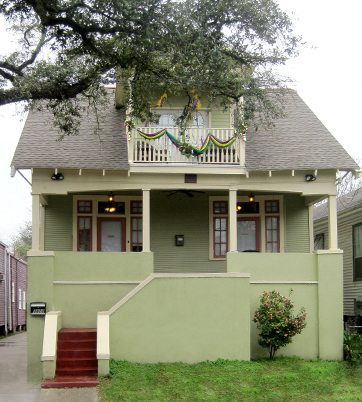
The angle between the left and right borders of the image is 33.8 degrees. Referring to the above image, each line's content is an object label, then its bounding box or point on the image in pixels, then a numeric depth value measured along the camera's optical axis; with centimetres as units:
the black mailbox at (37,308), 1313
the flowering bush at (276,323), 1265
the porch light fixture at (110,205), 1596
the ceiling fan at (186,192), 1611
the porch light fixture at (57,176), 1416
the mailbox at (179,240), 1603
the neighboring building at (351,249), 1842
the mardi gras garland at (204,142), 1420
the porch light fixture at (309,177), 1453
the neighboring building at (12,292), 2652
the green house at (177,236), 1259
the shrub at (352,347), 1328
